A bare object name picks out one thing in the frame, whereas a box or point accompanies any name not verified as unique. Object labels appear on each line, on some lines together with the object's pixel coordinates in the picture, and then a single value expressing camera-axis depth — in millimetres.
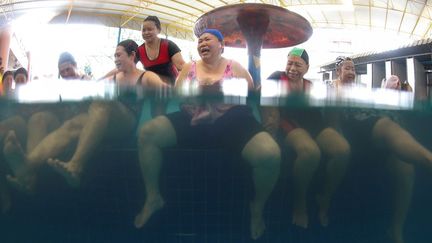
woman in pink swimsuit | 2911
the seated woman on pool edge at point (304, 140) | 3033
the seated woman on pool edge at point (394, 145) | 3271
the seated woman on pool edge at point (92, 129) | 3002
